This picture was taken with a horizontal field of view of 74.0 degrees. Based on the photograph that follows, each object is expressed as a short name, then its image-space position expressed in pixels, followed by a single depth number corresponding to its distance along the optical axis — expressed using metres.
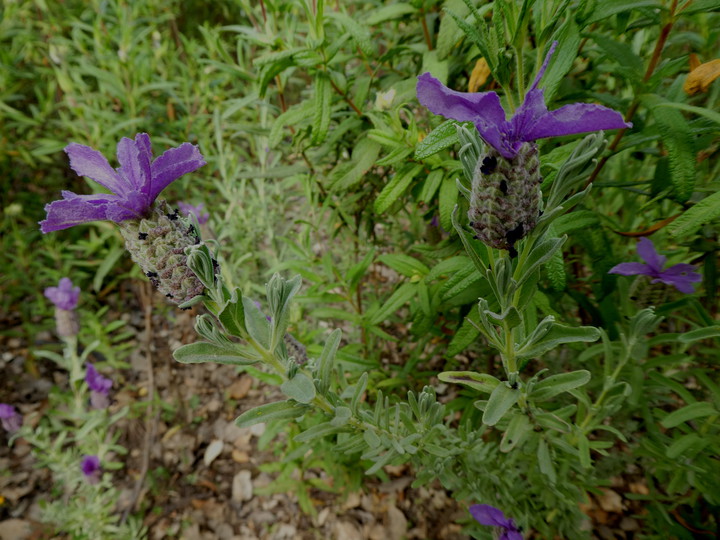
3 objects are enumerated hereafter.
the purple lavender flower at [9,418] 0.31
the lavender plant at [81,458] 0.28
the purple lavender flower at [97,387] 0.29
